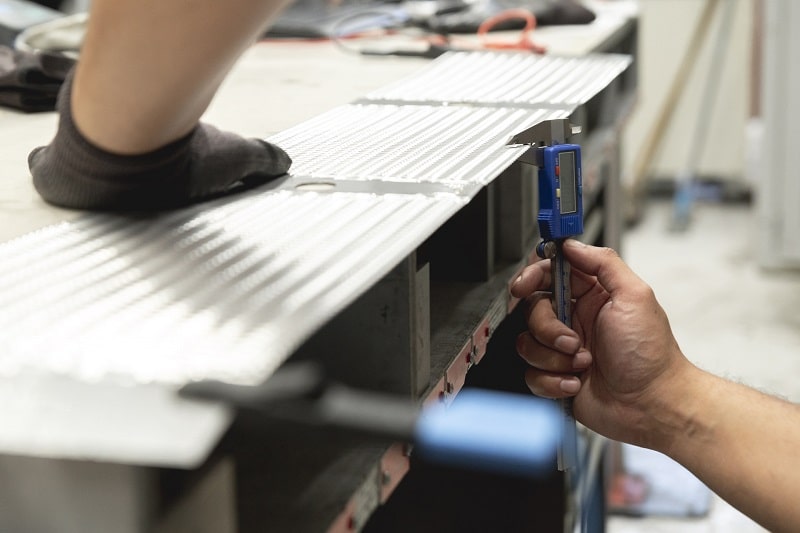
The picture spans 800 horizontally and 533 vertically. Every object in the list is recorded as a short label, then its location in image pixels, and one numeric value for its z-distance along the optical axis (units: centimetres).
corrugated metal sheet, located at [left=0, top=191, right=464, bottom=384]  91
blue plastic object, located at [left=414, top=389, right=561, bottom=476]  72
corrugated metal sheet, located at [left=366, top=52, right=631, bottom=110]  142
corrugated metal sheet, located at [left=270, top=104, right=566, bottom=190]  117
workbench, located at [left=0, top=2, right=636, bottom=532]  90
